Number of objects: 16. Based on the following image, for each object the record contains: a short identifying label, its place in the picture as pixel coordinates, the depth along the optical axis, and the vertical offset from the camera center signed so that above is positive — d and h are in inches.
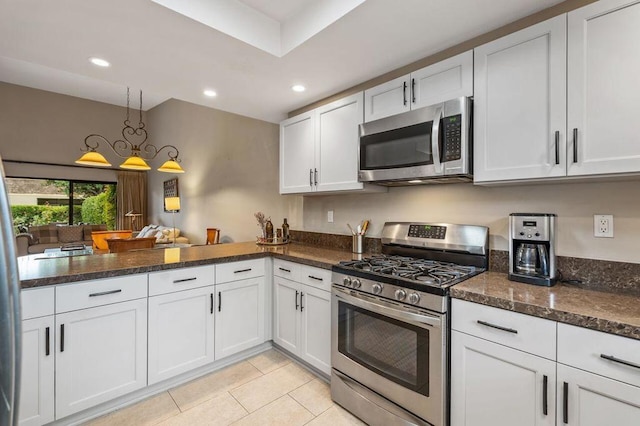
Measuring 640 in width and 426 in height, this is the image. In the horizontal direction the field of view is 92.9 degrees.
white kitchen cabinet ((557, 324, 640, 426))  42.8 -24.6
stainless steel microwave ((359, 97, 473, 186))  70.9 +17.0
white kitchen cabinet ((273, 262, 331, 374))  88.1 -32.6
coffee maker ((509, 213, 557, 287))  62.1 -7.7
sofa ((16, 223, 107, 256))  230.5 -21.5
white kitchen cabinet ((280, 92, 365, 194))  96.8 +22.2
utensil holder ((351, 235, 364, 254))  102.8 -10.8
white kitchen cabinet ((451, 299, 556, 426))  49.9 -27.7
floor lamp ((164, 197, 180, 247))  239.1 +5.5
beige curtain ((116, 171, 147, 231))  304.3 +13.8
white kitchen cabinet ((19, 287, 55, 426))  64.3 -31.8
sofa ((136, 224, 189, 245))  240.7 -19.2
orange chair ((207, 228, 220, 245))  202.4 -16.5
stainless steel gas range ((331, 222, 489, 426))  61.2 -25.4
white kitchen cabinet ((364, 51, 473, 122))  72.2 +32.5
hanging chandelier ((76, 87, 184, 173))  167.0 +28.2
